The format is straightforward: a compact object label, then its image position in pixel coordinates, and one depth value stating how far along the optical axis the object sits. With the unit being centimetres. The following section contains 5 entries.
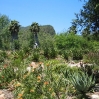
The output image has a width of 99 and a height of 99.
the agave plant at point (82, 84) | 513
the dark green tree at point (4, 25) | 3731
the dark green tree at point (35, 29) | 4078
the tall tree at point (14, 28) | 3717
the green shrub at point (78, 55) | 1280
